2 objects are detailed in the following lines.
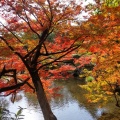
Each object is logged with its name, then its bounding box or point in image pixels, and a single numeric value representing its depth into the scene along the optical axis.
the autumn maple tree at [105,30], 5.96
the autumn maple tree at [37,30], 6.48
